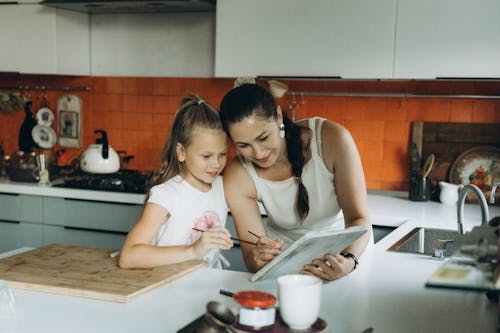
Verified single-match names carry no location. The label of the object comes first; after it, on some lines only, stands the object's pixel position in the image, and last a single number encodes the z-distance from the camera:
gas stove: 3.43
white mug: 1.25
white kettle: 3.65
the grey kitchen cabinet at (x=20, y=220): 3.58
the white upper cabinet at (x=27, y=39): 3.64
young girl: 2.00
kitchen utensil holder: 3.35
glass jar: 1.24
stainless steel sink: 2.62
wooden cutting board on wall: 3.35
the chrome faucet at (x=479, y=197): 1.96
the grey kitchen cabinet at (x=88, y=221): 3.41
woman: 1.89
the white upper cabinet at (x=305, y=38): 3.07
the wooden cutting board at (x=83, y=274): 1.57
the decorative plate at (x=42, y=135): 4.11
